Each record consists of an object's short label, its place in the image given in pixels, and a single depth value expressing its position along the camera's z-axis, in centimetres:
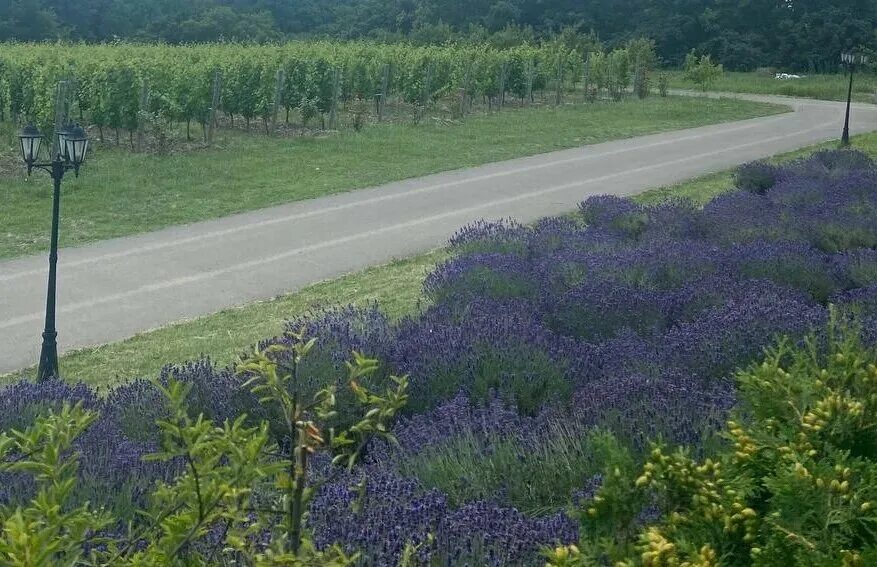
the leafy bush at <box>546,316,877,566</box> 263
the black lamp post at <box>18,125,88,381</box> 784
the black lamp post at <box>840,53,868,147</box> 2320
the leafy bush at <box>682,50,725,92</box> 4056
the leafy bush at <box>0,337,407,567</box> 216
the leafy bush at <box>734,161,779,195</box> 1409
